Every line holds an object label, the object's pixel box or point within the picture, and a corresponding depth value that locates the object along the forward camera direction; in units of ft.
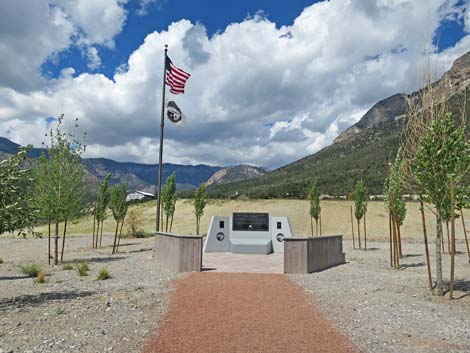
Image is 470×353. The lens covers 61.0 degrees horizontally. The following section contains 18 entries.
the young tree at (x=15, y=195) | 27.73
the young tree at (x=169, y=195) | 97.55
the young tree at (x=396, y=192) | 43.39
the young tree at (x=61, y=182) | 55.62
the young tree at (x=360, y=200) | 84.08
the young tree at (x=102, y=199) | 89.04
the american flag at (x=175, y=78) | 60.13
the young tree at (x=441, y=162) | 32.27
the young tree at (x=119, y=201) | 76.82
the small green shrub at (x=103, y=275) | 39.99
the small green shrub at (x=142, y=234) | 119.83
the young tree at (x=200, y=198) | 103.96
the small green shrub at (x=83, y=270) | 42.98
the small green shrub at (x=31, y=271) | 45.19
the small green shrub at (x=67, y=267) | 48.67
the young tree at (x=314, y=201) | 100.55
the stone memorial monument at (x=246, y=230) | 68.59
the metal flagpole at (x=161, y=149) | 55.74
